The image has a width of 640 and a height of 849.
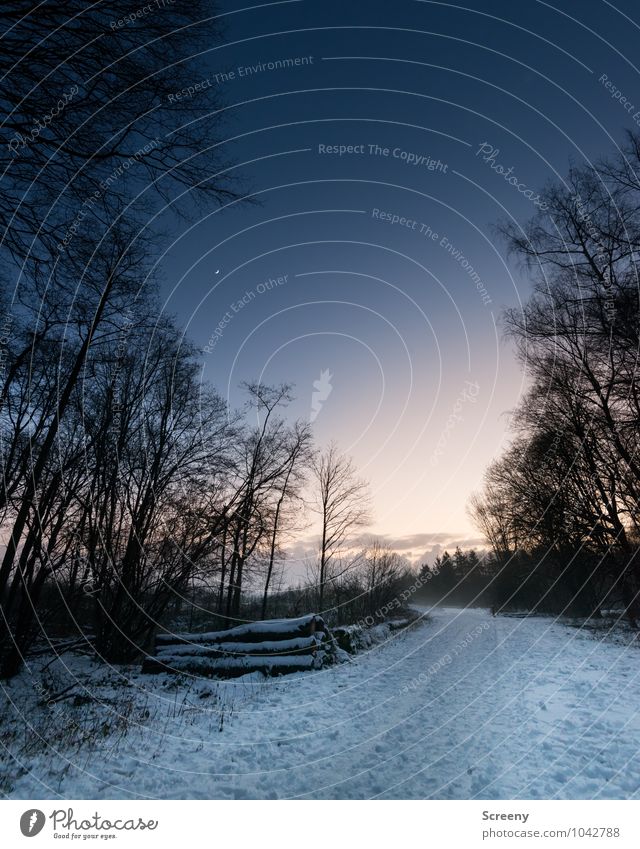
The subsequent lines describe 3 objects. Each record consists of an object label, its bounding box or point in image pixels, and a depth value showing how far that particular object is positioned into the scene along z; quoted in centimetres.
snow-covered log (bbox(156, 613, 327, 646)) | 1251
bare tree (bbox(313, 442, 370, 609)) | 2589
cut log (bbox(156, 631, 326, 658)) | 1188
